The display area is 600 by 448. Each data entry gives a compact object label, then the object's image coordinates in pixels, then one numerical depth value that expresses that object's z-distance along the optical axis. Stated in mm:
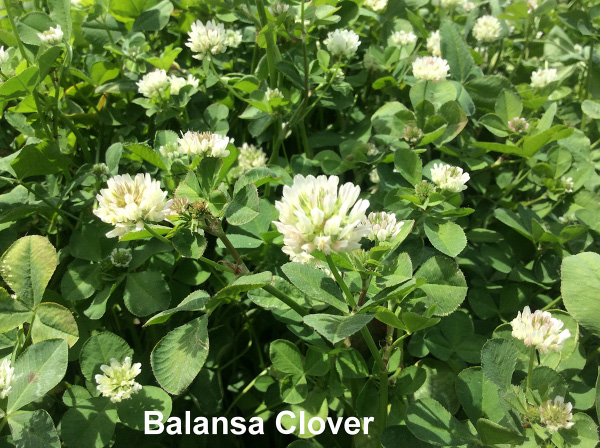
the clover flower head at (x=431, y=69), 307
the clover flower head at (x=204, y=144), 232
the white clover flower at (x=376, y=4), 371
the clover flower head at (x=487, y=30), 371
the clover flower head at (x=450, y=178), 248
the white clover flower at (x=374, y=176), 318
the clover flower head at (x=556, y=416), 202
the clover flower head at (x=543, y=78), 353
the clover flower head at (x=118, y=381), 229
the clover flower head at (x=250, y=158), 307
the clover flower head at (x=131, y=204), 197
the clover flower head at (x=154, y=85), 299
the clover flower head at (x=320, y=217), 169
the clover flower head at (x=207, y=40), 314
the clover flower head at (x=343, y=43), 303
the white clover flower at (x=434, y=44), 353
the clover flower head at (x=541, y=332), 213
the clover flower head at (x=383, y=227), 208
